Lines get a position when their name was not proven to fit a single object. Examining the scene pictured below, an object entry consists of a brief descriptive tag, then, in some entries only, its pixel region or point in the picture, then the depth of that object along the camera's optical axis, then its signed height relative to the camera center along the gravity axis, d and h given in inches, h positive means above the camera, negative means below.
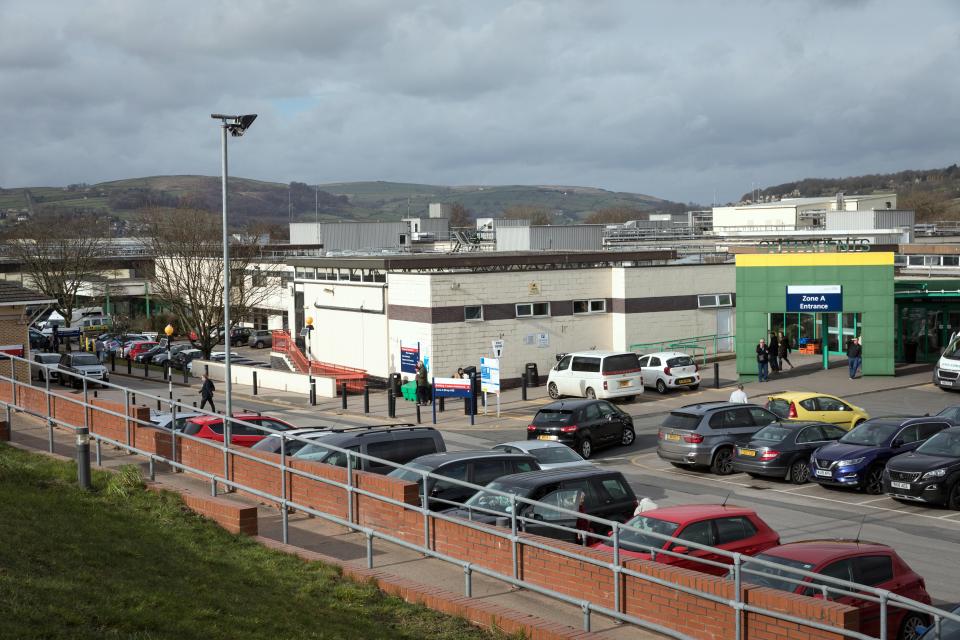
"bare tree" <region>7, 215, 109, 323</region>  2559.1 +39.6
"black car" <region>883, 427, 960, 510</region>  775.7 -161.2
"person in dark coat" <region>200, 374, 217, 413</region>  1364.4 -155.6
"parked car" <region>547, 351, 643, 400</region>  1328.7 -140.9
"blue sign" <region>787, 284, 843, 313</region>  1491.1 -50.3
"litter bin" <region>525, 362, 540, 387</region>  1544.0 -157.3
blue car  850.8 -157.4
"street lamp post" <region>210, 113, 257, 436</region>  948.8 +131.5
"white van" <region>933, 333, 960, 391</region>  1342.3 -141.4
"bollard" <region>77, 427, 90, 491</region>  582.2 -103.7
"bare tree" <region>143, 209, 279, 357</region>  2028.8 -2.0
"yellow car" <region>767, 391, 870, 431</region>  1067.3 -151.8
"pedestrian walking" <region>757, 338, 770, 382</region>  1462.8 -139.1
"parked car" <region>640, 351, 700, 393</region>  1423.5 -146.7
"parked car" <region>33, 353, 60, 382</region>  1741.9 -147.9
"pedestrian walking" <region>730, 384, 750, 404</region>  1127.6 -145.0
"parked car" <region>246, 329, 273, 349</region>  2509.8 -165.1
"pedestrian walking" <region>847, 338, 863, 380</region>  1459.2 -130.8
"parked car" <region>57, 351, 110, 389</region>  1704.0 -154.1
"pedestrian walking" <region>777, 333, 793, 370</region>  1542.8 -130.3
